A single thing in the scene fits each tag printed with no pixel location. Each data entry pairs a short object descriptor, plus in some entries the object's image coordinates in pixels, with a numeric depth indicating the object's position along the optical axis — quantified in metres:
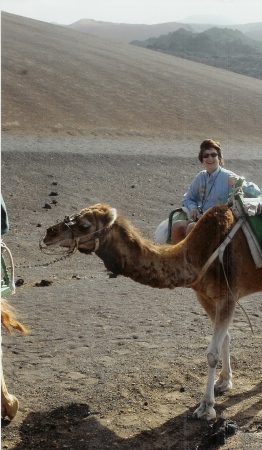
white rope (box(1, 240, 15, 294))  5.72
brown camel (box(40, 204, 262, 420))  5.90
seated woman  7.22
